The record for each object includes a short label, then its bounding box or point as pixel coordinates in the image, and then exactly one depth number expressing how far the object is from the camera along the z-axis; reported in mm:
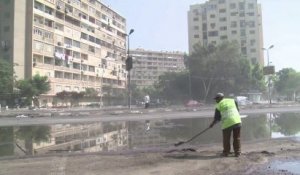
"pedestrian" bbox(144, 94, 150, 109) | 49875
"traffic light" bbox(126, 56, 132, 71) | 39531
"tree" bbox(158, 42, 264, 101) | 95312
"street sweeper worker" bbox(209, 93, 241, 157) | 10205
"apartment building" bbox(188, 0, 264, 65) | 146625
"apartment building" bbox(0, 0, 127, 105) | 91438
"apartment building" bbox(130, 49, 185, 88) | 192600
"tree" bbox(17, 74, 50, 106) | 83500
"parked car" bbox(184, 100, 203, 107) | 67650
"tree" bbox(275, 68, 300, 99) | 134750
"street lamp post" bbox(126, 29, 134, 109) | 39531
